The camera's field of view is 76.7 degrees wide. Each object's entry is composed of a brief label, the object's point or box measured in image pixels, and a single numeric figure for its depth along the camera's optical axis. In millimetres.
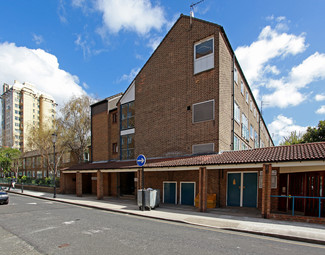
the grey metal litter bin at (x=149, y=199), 11719
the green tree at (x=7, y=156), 35841
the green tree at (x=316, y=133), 26345
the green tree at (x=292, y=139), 38469
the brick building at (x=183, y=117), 13867
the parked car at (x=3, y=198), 14348
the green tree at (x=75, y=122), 26656
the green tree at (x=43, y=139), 27225
